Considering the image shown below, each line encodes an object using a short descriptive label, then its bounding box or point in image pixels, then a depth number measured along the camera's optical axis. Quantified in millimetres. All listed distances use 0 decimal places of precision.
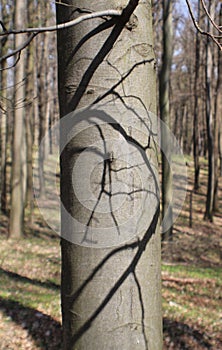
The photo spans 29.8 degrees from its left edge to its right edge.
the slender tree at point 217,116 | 17703
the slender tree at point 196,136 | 20019
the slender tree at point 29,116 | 13258
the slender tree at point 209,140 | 15789
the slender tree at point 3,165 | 15416
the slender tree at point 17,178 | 11625
